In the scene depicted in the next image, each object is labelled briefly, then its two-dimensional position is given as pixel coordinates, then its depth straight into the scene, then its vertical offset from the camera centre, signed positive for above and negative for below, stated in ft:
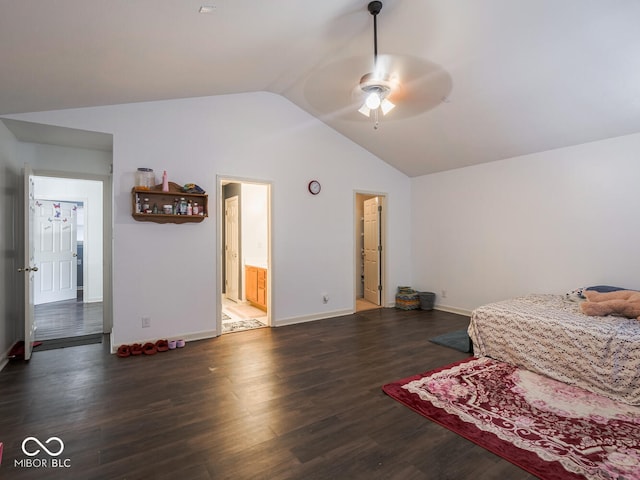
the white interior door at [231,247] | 21.98 -0.35
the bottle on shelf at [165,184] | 12.41 +2.25
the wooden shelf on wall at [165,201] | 12.12 +1.65
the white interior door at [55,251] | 21.31 -0.54
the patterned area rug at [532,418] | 6.04 -4.10
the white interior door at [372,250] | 20.35 -0.56
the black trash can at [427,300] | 18.99 -3.43
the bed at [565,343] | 8.50 -3.05
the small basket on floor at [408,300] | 19.07 -3.45
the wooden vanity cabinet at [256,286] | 18.26 -2.60
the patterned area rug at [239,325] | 15.16 -4.04
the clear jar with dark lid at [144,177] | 12.31 +2.47
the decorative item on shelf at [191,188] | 13.05 +2.17
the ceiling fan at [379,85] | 9.68 +6.13
